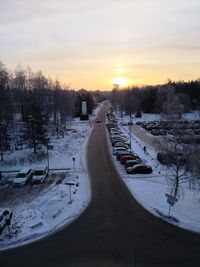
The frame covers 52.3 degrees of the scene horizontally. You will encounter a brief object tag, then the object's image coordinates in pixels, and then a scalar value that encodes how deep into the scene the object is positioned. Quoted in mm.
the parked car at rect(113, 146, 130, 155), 26236
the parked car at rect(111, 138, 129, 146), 30260
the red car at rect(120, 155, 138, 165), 22881
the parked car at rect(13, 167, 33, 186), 18990
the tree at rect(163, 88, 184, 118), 45086
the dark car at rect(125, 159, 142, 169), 21487
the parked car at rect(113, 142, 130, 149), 28533
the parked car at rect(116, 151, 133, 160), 24279
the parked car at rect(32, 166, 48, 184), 19429
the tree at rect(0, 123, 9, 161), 25203
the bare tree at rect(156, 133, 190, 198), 15767
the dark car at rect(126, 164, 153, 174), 20512
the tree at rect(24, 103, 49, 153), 25889
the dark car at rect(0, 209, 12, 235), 12357
